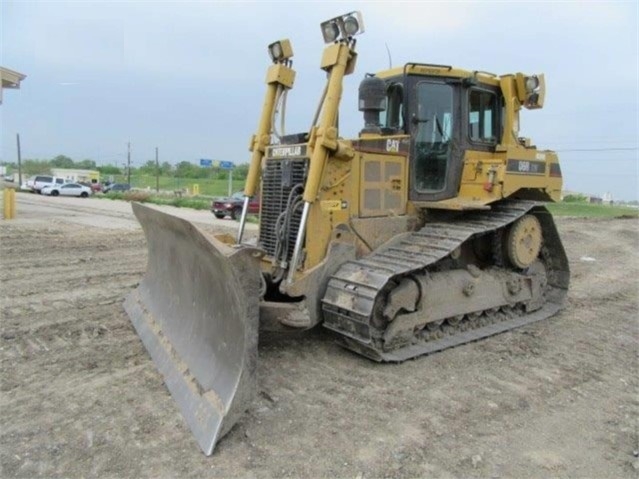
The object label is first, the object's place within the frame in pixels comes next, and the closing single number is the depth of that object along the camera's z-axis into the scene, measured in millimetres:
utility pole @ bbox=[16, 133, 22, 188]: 53484
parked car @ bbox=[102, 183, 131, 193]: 57850
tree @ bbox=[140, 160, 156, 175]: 99000
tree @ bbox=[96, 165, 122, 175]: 107938
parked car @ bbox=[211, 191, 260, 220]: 21969
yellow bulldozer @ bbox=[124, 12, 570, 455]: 4492
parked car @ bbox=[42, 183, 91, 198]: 40312
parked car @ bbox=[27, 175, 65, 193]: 40469
